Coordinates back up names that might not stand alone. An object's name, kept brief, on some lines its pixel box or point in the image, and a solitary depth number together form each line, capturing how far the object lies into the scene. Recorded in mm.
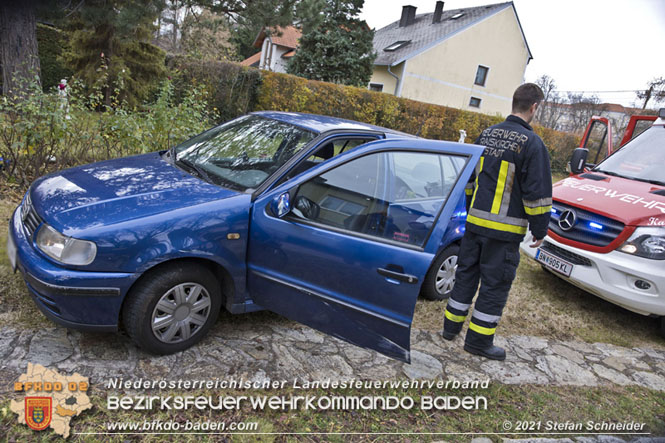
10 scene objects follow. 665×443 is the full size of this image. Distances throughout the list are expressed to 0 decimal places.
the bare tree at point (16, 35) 7816
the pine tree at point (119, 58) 12931
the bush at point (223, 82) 13094
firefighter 2926
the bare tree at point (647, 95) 21694
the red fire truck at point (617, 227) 3998
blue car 2496
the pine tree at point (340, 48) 18703
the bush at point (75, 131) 5117
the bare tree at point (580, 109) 30477
